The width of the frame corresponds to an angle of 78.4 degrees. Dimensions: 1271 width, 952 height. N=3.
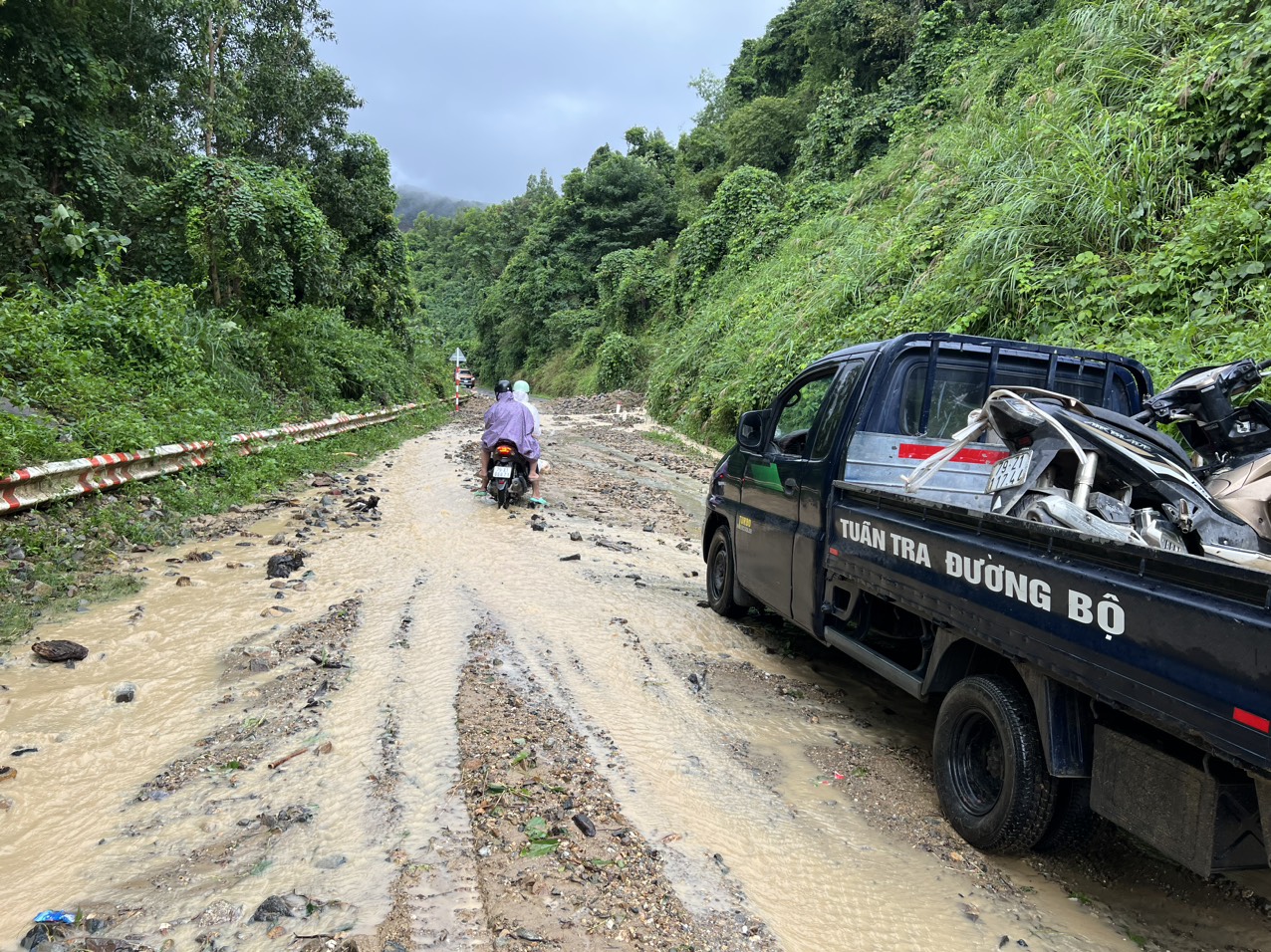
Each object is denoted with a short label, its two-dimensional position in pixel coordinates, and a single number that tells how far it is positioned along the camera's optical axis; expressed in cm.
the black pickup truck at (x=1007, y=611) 213
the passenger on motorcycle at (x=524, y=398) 1009
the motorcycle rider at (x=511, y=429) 983
